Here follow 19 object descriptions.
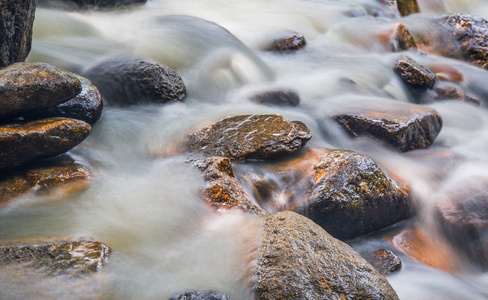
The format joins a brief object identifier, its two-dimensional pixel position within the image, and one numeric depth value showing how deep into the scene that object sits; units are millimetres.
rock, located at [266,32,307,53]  8867
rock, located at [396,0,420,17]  12570
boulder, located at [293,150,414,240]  4379
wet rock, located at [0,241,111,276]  2852
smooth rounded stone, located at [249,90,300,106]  6488
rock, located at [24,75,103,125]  4703
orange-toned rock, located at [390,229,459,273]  4562
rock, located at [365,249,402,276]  4219
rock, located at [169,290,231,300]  2834
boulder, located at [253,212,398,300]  2936
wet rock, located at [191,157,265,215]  3940
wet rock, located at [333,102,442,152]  5914
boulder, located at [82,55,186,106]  5816
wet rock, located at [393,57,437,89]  8180
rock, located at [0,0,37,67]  4617
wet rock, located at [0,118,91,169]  3786
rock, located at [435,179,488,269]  4785
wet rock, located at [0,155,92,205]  3759
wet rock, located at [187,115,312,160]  4797
